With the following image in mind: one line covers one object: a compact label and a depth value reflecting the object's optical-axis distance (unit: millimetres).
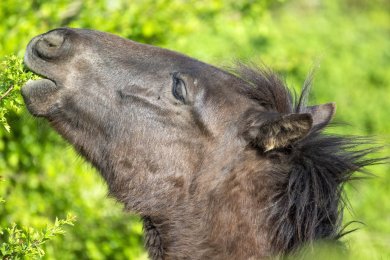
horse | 7687
